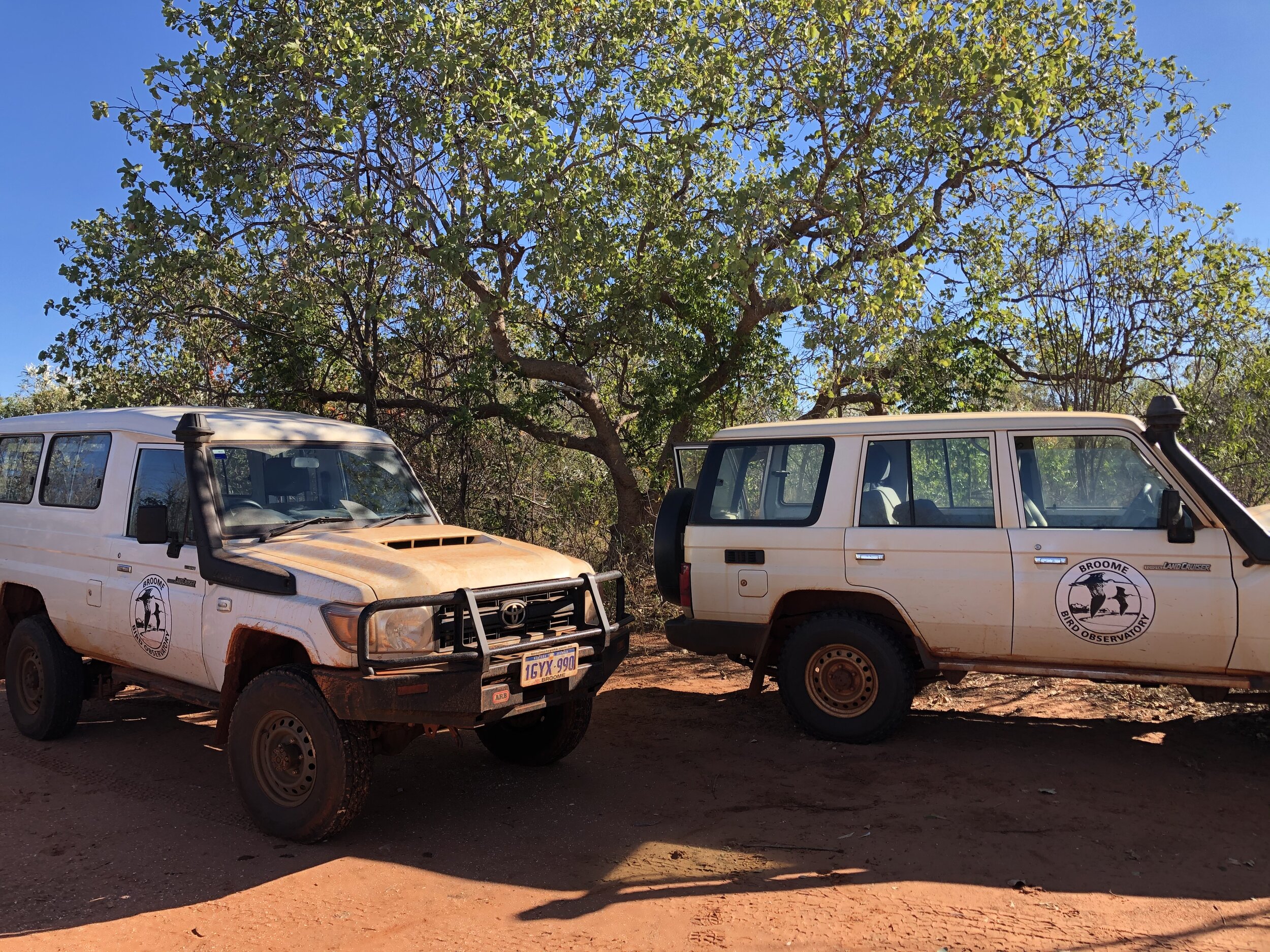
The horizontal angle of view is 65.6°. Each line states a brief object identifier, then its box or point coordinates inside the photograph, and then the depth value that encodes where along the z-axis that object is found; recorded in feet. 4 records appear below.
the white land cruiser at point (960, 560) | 17.94
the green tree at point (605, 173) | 32.17
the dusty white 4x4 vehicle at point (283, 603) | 15.28
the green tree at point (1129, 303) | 32.58
